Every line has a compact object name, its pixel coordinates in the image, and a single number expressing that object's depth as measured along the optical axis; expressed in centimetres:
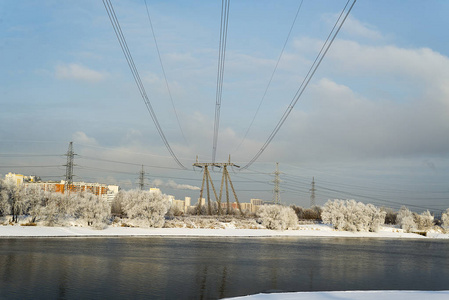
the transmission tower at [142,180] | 10938
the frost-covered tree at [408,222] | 13338
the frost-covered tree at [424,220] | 13912
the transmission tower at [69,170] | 8200
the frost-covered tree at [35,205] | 8525
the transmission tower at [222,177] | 9781
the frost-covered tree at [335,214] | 11948
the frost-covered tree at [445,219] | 14550
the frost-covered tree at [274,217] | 10994
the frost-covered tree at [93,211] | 8994
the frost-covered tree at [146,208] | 9650
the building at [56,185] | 19105
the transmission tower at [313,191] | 12855
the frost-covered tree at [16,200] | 8388
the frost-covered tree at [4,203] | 8075
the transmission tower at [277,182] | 10556
